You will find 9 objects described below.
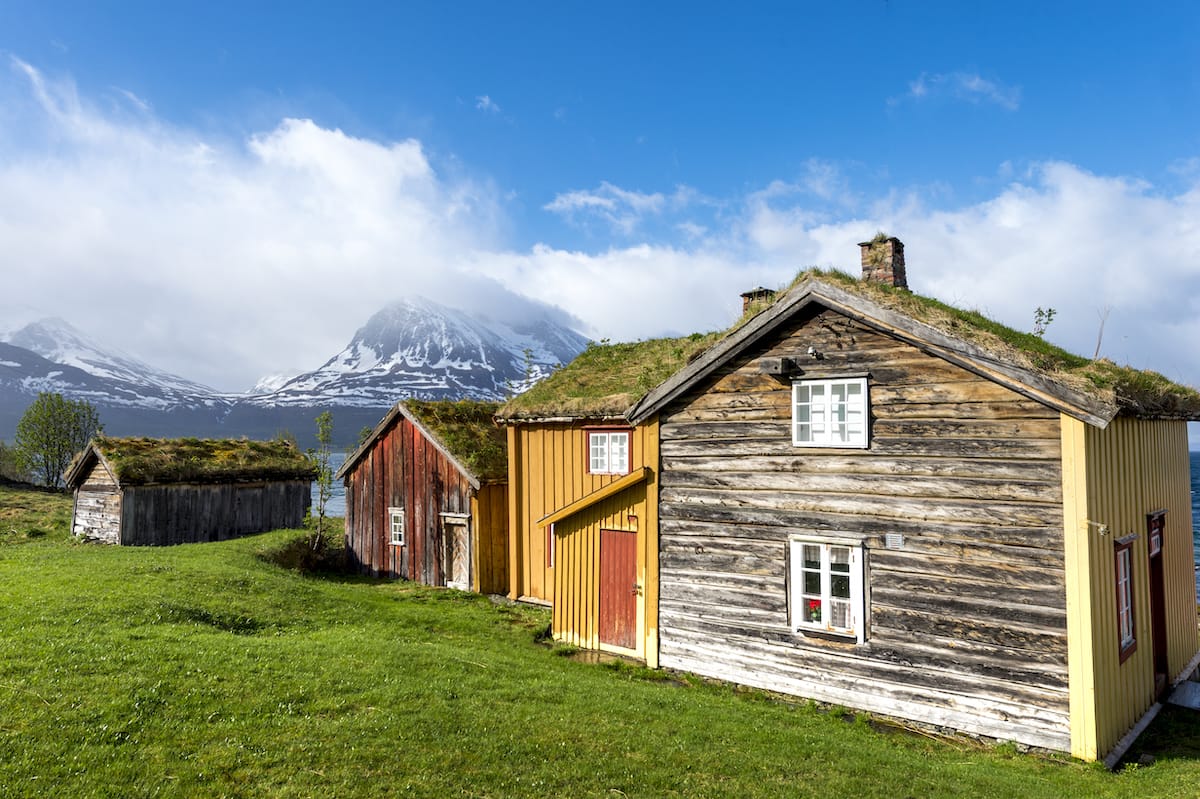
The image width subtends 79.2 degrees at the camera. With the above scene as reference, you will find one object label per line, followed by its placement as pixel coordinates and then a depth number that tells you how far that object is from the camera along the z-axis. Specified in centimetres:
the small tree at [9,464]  5667
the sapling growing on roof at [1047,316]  1421
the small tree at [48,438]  5497
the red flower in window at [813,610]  1337
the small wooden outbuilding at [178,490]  2875
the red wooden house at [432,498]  2378
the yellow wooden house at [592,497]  1588
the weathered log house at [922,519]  1115
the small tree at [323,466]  2800
